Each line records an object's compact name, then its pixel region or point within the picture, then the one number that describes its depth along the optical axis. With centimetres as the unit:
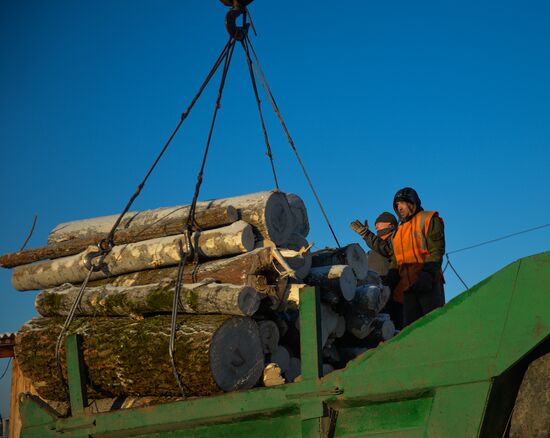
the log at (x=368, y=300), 732
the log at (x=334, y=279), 707
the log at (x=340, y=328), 723
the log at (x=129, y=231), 674
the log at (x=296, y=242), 717
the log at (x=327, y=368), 670
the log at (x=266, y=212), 668
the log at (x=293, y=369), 642
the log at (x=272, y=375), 570
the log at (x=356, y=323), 735
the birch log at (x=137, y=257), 651
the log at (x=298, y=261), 650
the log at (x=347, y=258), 758
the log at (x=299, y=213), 741
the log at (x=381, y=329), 766
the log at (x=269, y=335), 610
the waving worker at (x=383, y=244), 732
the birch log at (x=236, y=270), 623
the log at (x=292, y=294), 639
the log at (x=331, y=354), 708
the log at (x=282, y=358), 630
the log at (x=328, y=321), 696
